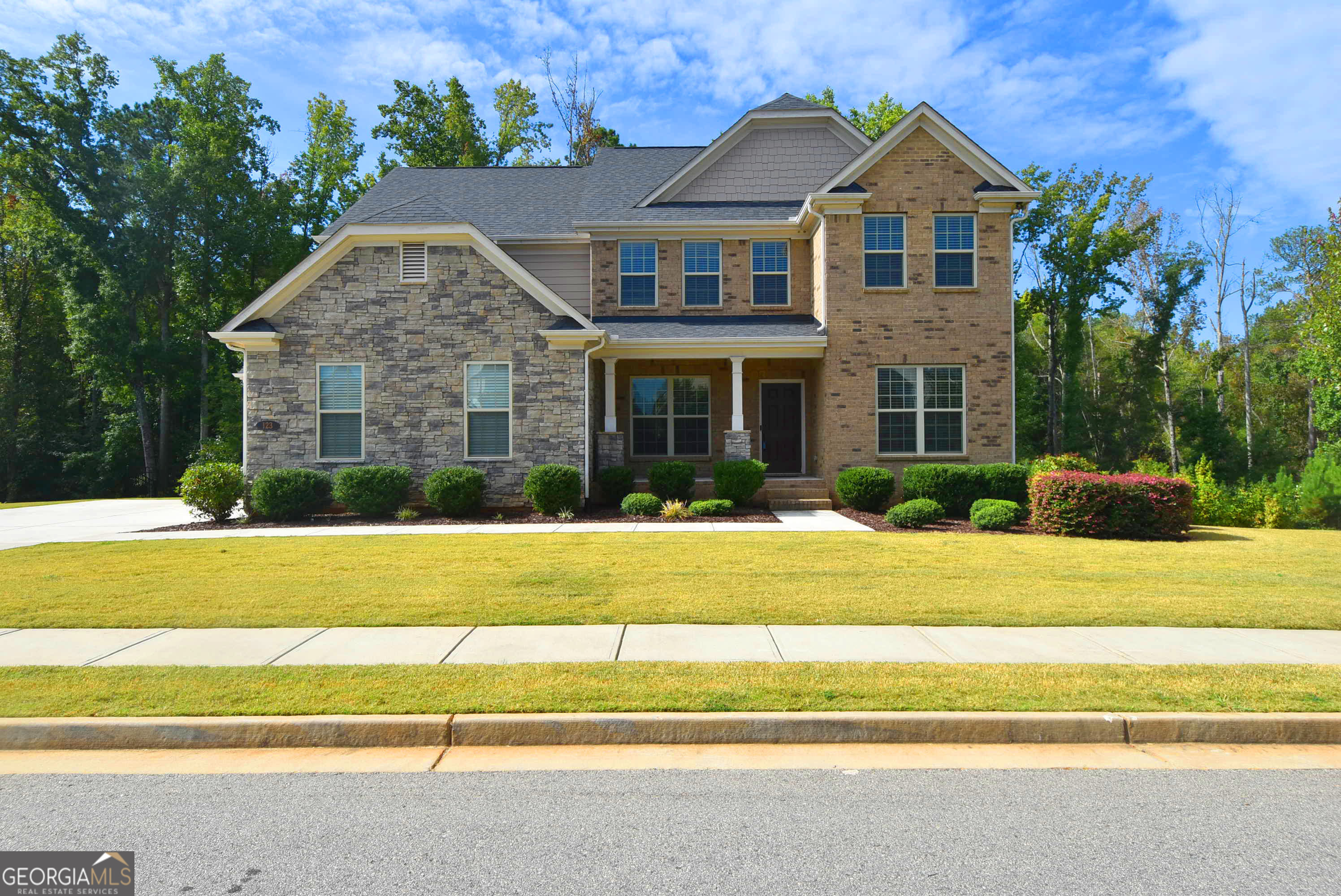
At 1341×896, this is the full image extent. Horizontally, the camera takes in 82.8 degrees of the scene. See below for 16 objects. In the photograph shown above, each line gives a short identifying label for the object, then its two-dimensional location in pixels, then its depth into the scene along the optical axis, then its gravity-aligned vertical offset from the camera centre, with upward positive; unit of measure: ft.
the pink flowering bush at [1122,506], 41.98 -3.41
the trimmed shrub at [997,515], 45.62 -4.21
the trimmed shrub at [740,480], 53.78 -2.36
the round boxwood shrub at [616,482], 55.01 -2.52
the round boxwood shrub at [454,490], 49.93 -2.82
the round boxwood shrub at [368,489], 50.06 -2.73
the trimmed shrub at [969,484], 51.57 -2.65
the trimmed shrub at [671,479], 54.54 -2.36
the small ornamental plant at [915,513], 46.68 -4.18
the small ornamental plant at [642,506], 51.06 -3.97
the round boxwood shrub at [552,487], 50.37 -2.69
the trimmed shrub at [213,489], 49.75 -2.68
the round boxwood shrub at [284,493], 49.26 -2.94
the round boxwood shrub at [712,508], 50.55 -4.10
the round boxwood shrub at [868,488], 53.42 -2.94
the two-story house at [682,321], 53.36 +9.29
